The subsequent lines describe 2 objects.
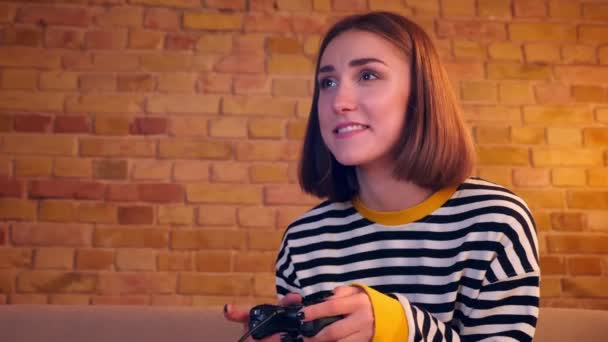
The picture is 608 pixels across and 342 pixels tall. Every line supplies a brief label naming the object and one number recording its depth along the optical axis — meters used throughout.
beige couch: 1.24
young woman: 0.82
